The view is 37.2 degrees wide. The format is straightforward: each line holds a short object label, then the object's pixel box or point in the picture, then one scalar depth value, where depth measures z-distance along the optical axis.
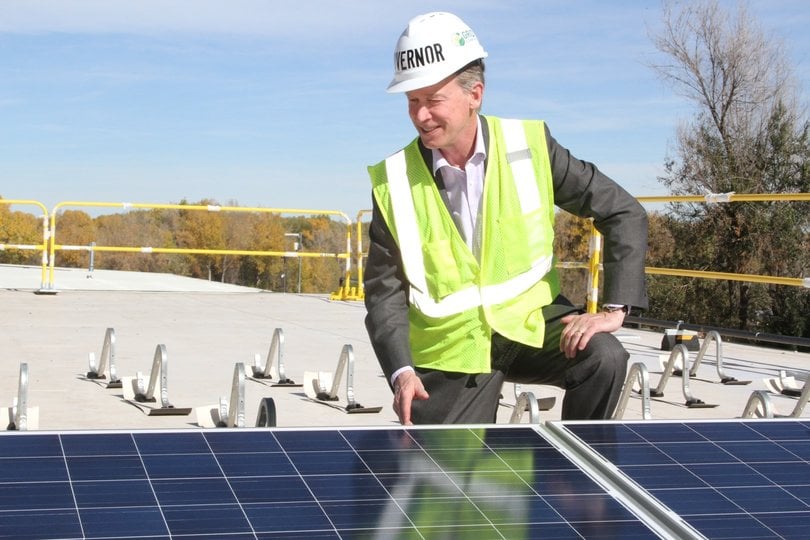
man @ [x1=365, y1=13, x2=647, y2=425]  4.46
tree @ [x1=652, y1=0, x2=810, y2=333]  34.09
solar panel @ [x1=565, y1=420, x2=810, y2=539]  2.70
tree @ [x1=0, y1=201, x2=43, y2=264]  38.72
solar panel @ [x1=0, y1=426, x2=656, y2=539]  2.45
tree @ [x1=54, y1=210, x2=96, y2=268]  48.56
